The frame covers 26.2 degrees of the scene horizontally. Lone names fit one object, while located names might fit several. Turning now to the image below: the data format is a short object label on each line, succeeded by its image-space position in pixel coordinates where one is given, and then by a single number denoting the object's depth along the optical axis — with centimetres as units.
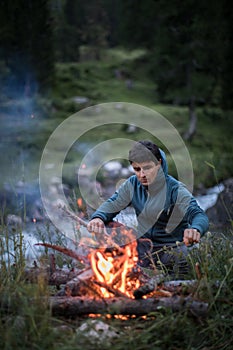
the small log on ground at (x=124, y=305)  287
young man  372
